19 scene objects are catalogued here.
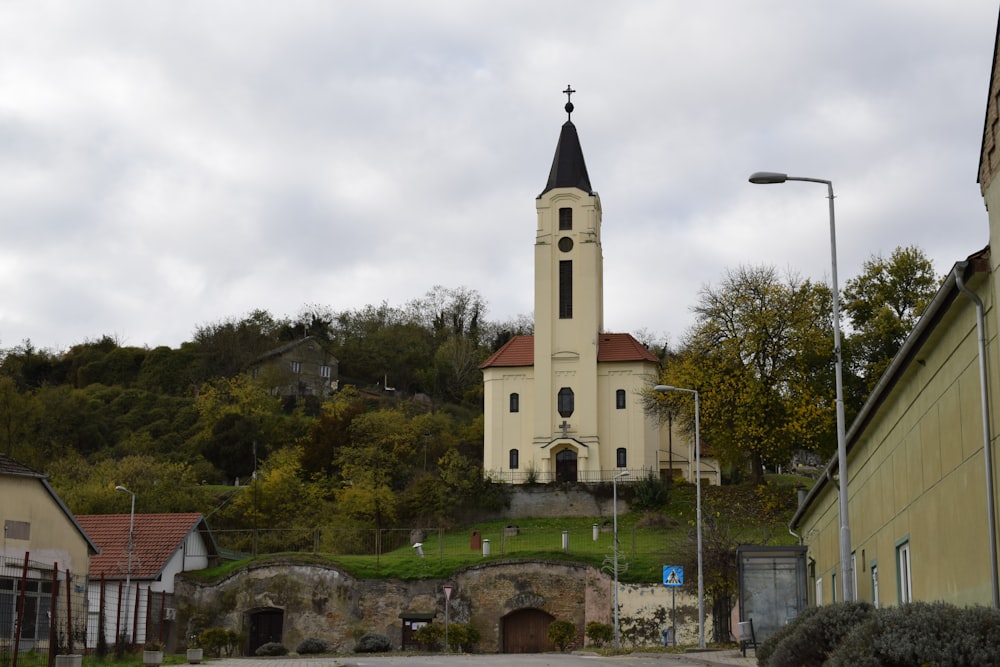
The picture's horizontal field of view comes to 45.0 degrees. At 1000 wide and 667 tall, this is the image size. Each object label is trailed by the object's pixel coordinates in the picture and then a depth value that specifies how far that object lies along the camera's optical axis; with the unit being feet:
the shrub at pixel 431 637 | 153.38
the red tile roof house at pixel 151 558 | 160.35
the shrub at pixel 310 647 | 149.92
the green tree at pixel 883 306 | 190.39
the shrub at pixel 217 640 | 153.58
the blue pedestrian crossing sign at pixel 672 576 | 124.06
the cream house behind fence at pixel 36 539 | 88.94
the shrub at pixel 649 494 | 224.64
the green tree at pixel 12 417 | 245.24
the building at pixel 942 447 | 48.11
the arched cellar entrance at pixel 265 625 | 167.84
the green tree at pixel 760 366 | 192.44
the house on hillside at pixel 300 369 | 343.67
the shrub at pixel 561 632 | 154.61
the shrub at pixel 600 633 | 149.48
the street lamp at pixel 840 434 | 69.56
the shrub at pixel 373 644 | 148.97
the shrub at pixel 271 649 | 148.97
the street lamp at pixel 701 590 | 115.44
